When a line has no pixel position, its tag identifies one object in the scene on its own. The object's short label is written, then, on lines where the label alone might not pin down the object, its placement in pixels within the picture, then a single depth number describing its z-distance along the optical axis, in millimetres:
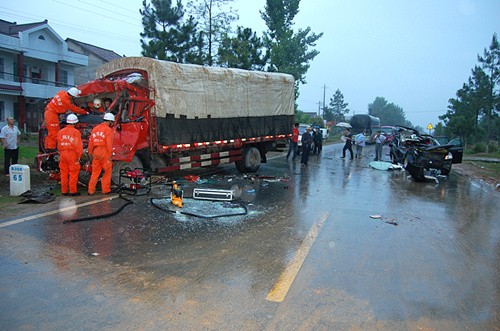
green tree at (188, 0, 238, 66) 22644
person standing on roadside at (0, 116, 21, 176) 10344
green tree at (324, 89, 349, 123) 110188
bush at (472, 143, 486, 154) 32925
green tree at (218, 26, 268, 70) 22094
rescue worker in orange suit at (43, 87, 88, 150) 8823
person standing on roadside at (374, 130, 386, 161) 19022
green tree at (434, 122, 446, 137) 52038
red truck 9156
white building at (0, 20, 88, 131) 27375
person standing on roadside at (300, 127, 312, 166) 16688
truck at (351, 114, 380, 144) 40906
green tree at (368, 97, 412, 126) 144375
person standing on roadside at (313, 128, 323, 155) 22672
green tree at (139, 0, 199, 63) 21188
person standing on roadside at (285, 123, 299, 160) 18672
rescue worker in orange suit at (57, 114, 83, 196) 7836
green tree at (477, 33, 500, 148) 36406
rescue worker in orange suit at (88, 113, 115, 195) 7965
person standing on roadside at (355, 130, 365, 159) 21172
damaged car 13141
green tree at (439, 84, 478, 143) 35312
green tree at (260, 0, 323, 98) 31453
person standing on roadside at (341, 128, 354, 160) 19594
